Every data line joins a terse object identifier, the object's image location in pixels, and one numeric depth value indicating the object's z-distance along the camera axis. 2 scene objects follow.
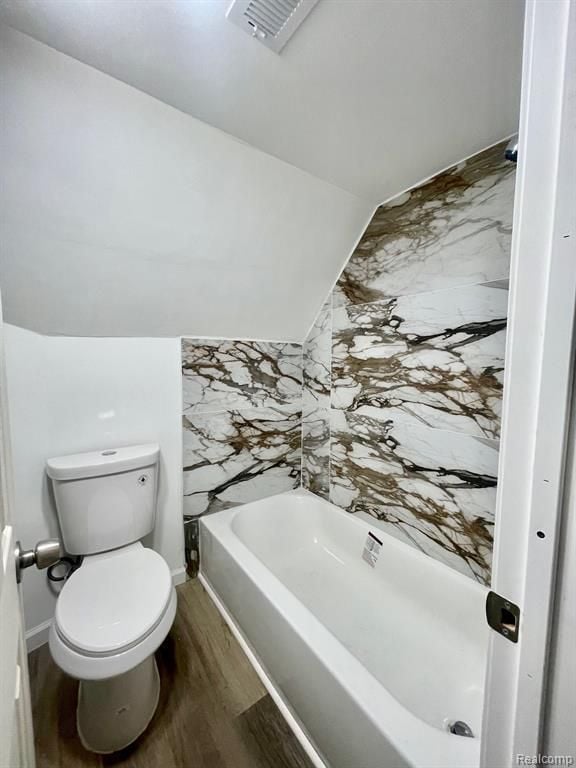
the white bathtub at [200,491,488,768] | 0.87
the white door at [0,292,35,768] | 0.44
